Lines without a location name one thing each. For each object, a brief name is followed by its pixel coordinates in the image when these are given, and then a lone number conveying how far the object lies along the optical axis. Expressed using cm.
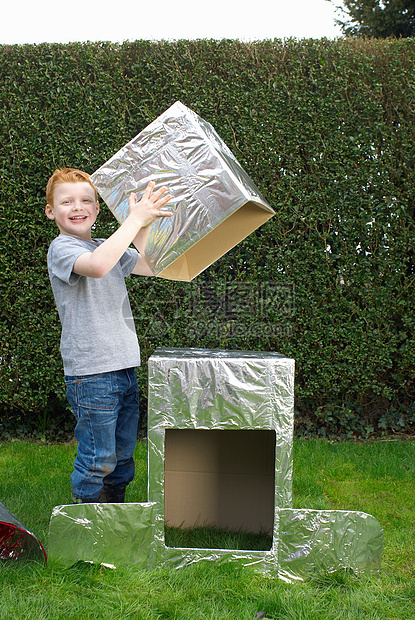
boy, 167
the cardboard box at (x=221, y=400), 167
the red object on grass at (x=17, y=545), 171
